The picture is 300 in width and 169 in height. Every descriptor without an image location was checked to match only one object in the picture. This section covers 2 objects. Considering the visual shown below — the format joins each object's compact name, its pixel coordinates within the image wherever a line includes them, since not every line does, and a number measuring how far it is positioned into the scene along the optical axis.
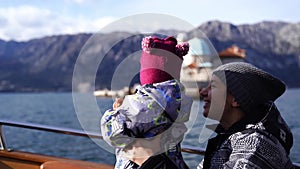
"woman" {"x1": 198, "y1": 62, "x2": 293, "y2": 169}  1.27
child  1.32
